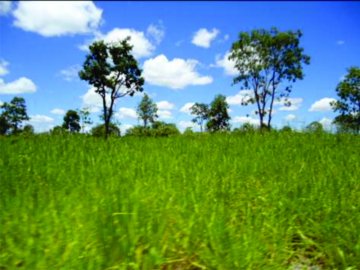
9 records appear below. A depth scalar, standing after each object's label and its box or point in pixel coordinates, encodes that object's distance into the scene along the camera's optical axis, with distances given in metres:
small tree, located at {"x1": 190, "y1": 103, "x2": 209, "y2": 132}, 118.42
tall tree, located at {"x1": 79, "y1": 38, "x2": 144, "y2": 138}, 66.12
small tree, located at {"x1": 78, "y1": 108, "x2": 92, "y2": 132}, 93.70
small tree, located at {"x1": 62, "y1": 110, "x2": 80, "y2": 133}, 115.25
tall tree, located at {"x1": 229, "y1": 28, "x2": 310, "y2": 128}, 69.56
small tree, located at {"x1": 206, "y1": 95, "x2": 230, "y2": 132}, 109.09
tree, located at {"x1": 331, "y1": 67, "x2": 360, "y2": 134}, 79.38
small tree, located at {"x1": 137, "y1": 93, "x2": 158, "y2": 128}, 112.50
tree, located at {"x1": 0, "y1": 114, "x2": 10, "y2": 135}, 103.69
